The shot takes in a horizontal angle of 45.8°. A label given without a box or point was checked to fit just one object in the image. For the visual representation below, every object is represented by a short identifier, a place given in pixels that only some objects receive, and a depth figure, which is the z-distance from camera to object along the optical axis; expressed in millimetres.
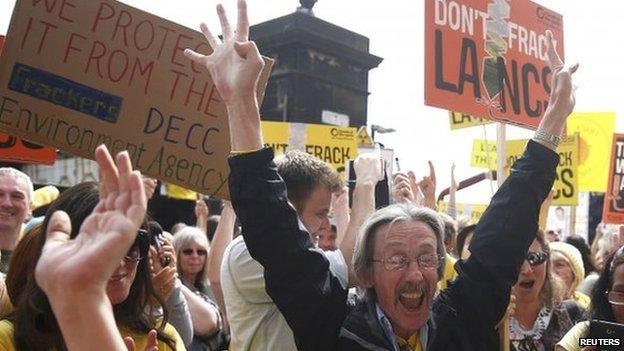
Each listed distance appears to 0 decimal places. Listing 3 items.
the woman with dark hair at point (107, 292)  1896
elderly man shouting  1929
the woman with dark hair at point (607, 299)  2734
